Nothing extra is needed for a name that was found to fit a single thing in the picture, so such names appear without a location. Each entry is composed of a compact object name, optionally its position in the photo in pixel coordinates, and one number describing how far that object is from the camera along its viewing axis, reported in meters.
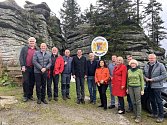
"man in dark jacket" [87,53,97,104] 4.89
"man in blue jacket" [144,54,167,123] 4.06
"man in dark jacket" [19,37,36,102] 4.53
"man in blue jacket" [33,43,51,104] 4.44
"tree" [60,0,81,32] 18.33
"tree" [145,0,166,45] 17.97
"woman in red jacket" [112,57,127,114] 4.27
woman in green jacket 4.04
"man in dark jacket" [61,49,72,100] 4.93
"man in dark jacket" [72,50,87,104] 4.85
